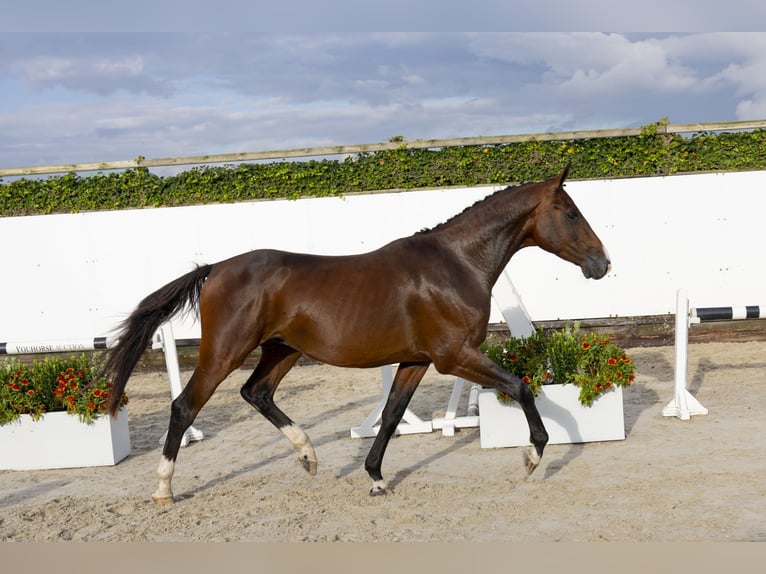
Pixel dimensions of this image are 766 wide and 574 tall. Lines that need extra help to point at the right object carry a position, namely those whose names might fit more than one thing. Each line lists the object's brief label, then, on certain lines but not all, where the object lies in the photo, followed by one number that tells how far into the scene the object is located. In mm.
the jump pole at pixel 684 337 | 6836
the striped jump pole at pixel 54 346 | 6918
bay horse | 5109
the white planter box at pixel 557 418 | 6172
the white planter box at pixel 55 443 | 6434
